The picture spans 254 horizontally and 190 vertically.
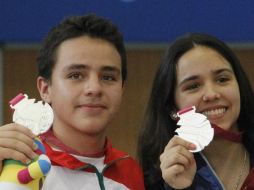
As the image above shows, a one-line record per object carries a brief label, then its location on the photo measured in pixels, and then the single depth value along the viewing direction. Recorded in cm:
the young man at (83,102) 267
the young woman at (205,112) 276
